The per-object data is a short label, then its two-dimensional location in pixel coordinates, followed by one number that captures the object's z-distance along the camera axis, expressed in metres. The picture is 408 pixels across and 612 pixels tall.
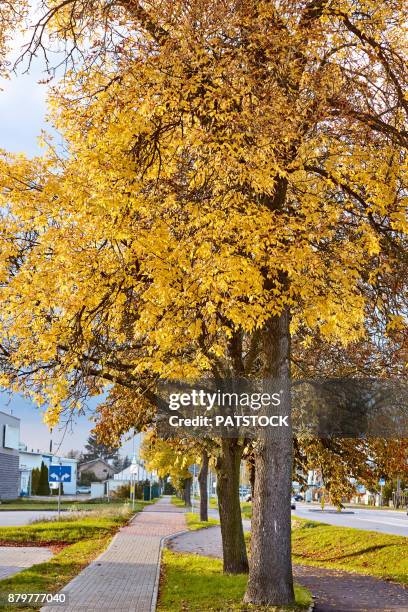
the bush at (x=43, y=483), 80.56
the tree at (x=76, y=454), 153.12
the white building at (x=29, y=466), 90.69
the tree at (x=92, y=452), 151.60
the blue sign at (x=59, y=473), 33.34
